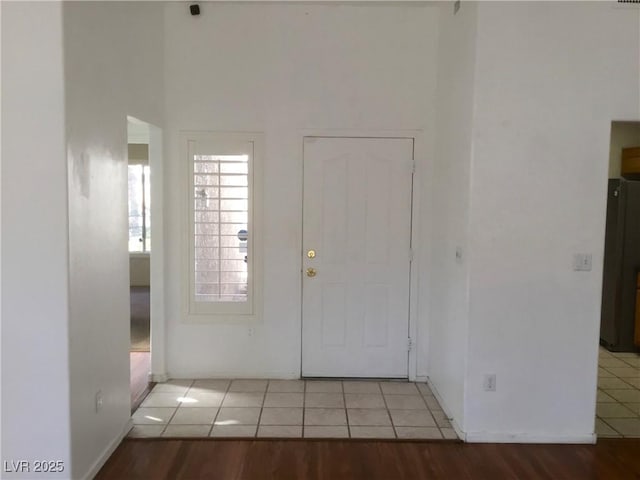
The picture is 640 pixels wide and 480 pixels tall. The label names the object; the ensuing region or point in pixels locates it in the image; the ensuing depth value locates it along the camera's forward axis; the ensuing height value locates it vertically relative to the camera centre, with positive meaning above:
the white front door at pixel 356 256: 3.97 -0.30
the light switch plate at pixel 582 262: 2.99 -0.24
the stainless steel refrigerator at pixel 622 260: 4.81 -0.37
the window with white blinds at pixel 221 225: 3.96 -0.06
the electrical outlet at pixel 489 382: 3.06 -1.00
